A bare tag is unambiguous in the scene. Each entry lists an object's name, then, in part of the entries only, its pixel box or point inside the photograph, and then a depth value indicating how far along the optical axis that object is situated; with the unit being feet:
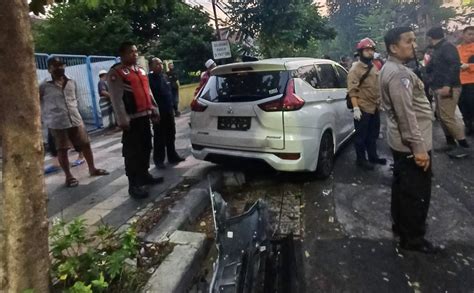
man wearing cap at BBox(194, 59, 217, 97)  28.06
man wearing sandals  15.12
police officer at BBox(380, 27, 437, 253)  8.75
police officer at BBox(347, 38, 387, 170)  15.21
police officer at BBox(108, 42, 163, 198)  12.37
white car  12.96
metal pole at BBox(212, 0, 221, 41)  40.98
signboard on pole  34.53
